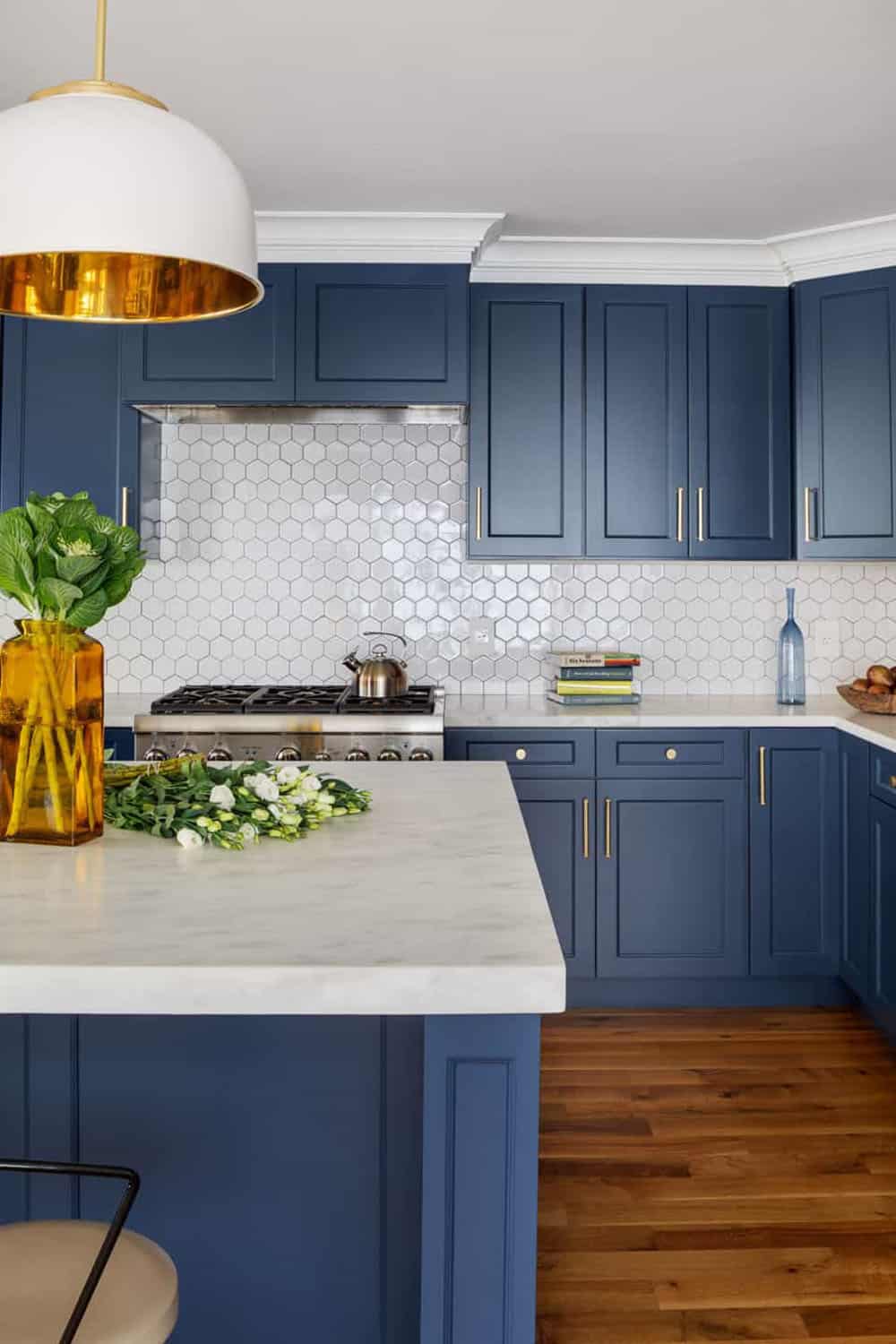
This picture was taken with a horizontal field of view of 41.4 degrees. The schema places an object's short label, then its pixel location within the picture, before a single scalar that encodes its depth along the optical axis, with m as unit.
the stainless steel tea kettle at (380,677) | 3.87
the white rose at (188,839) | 1.70
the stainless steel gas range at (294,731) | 3.61
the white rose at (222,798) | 1.81
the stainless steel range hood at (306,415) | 3.99
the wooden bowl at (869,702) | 3.77
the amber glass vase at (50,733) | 1.64
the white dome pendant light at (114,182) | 1.23
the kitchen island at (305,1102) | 1.28
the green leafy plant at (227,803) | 1.76
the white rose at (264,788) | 1.87
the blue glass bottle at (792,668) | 4.14
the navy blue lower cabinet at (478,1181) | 1.27
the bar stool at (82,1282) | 1.09
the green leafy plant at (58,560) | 1.65
